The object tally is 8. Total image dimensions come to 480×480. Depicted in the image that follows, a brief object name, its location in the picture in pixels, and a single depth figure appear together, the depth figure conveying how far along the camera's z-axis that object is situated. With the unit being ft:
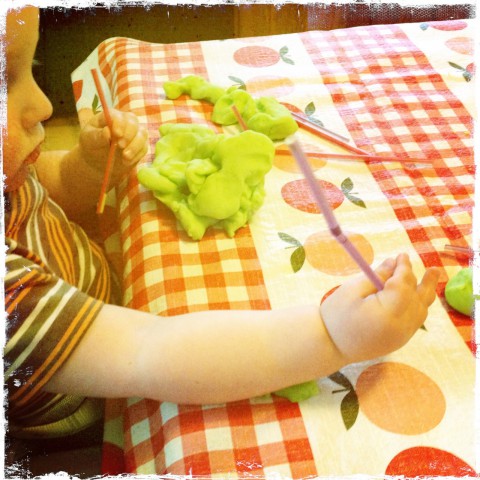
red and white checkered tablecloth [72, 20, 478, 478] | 1.62
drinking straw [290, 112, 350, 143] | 2.68
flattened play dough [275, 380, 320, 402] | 1.70
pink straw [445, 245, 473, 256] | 2.14
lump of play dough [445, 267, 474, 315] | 1.90
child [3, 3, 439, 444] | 1.61
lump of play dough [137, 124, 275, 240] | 2.15
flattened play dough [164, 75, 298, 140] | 2.61
